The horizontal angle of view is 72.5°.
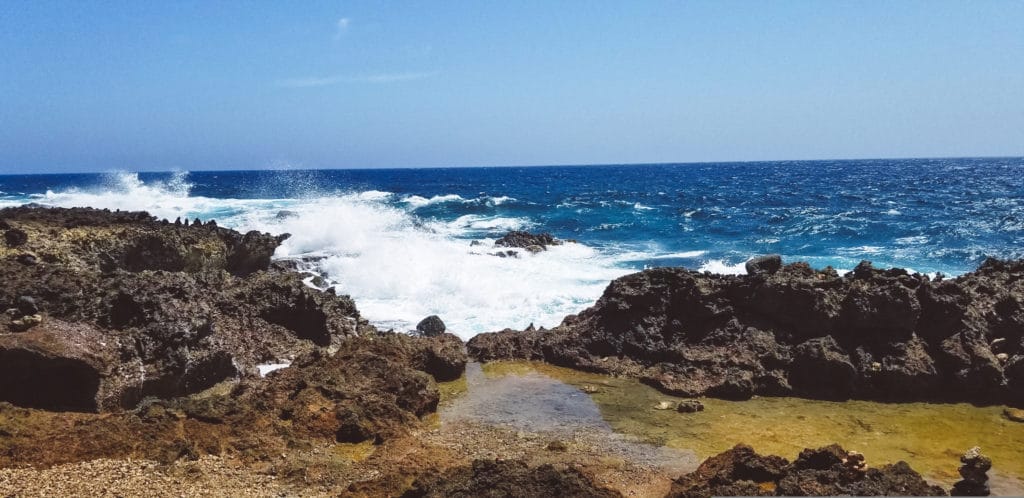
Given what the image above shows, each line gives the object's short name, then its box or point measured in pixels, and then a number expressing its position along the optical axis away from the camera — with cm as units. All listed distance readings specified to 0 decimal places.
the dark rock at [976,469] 676
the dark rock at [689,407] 939
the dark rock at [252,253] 1670
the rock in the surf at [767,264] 1241
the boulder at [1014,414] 908
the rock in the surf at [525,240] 2775
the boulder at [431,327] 1395
